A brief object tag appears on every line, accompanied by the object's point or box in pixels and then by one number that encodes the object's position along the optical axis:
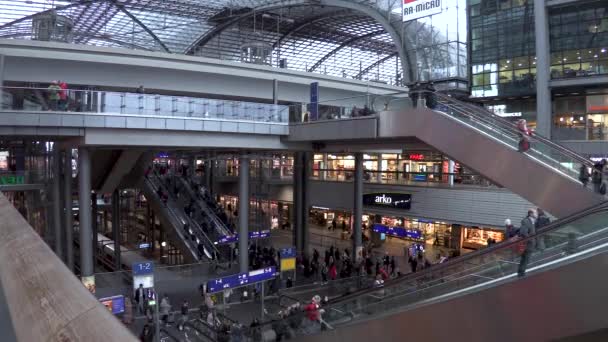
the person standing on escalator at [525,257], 7.59
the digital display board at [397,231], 28.93
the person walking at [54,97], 15.11
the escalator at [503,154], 10.50
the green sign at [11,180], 19.39
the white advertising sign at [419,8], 26.64
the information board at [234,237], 23.30
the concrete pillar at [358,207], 25.38
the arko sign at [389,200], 29.56
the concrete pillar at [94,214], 29.04
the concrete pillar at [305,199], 27.95
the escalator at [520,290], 6.68
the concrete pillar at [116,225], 27.88
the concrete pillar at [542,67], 31.25
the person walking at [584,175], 10.25
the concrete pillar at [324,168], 37.05
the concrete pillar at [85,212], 16.33
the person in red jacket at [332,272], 22.49
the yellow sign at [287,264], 18.48
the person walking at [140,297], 15.84
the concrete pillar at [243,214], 20.75
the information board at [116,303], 14.43
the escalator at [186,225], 24.16
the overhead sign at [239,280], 15.13
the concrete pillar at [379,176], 32.29
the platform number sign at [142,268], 15.01
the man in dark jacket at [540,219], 10.46
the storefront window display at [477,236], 28.56
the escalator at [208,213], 25.34
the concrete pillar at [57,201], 21.20
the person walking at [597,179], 10.05
